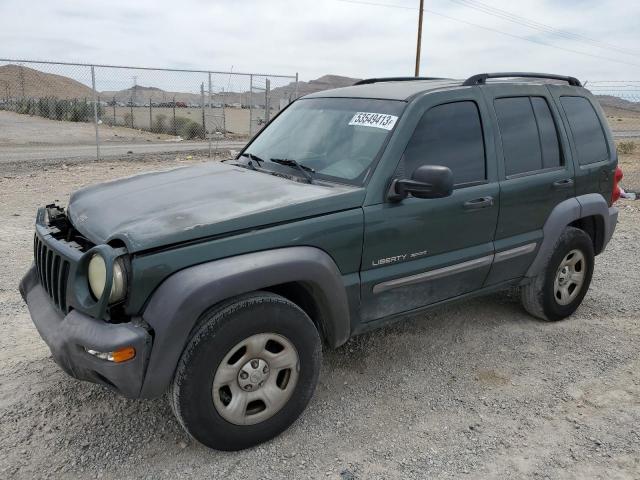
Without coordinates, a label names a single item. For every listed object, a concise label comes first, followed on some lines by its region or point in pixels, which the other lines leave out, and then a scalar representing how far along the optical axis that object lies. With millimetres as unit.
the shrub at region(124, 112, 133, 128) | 30870
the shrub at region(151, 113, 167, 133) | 27594
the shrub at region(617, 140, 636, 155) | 19266
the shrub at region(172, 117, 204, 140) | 25422
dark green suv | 2504
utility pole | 27688
